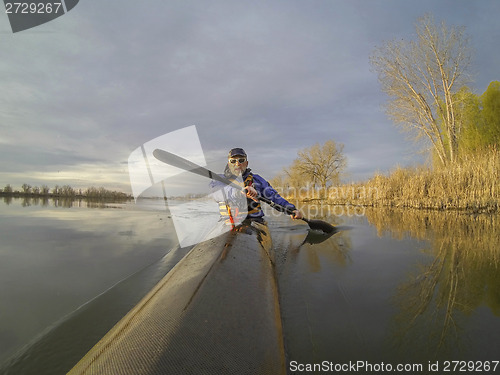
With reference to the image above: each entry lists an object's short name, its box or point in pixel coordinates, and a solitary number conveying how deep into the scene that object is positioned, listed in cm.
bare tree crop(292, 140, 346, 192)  4075
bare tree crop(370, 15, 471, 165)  1776
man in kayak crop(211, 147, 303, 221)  445
